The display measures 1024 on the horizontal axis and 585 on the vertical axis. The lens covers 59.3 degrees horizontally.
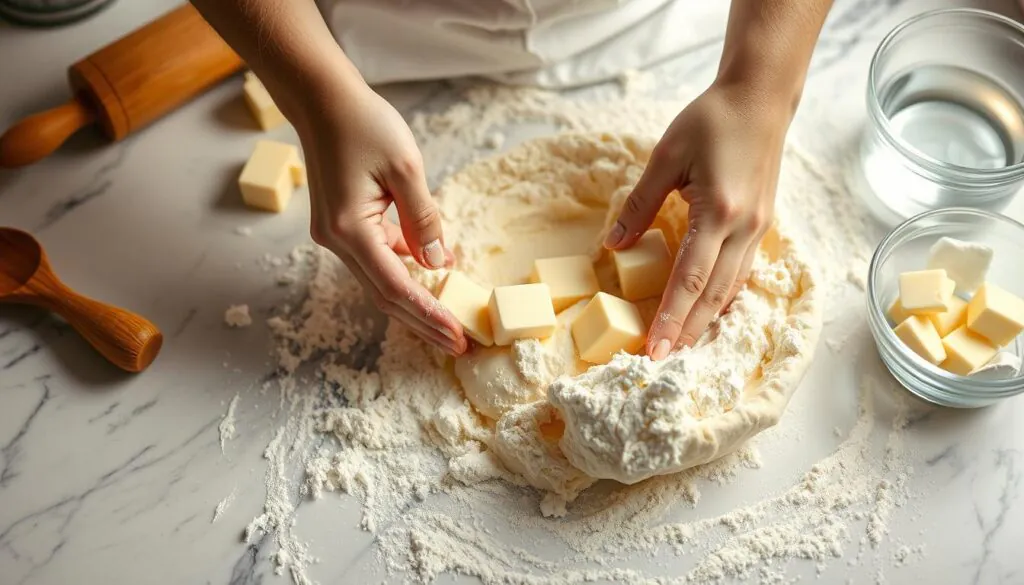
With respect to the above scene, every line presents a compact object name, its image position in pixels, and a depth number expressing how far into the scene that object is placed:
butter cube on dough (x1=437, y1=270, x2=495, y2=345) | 1.36
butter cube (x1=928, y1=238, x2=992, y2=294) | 1.41
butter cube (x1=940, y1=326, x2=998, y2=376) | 1.35
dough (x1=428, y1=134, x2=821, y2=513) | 1.20
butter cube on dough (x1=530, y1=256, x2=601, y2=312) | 1.40
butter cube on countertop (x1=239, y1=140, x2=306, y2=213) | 1.59
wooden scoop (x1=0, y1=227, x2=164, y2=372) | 1.44
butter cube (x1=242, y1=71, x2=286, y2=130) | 1.68
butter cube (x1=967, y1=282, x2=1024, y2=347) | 1.34
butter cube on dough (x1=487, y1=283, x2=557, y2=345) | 1.32
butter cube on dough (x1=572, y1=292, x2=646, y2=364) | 1.30
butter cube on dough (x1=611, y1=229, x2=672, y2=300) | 1.38
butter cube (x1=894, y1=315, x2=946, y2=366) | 1.36
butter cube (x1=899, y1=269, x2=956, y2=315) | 1.38
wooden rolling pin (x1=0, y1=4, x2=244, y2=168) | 1.62
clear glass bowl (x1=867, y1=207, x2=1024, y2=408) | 1.36
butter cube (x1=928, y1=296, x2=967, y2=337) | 1.40
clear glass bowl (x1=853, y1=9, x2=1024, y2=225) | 1.56
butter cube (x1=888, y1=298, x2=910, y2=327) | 1.42
